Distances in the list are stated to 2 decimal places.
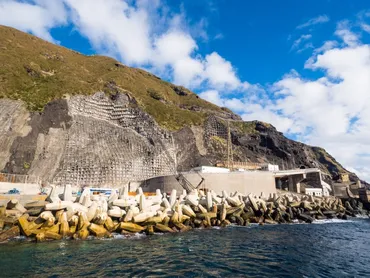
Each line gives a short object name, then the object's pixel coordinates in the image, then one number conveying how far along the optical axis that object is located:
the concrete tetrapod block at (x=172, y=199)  26.95
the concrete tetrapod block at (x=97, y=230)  19.34
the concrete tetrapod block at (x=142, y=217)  21.96
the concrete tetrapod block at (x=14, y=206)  21.63
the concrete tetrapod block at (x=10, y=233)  18.05
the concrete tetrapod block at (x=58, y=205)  20.11
